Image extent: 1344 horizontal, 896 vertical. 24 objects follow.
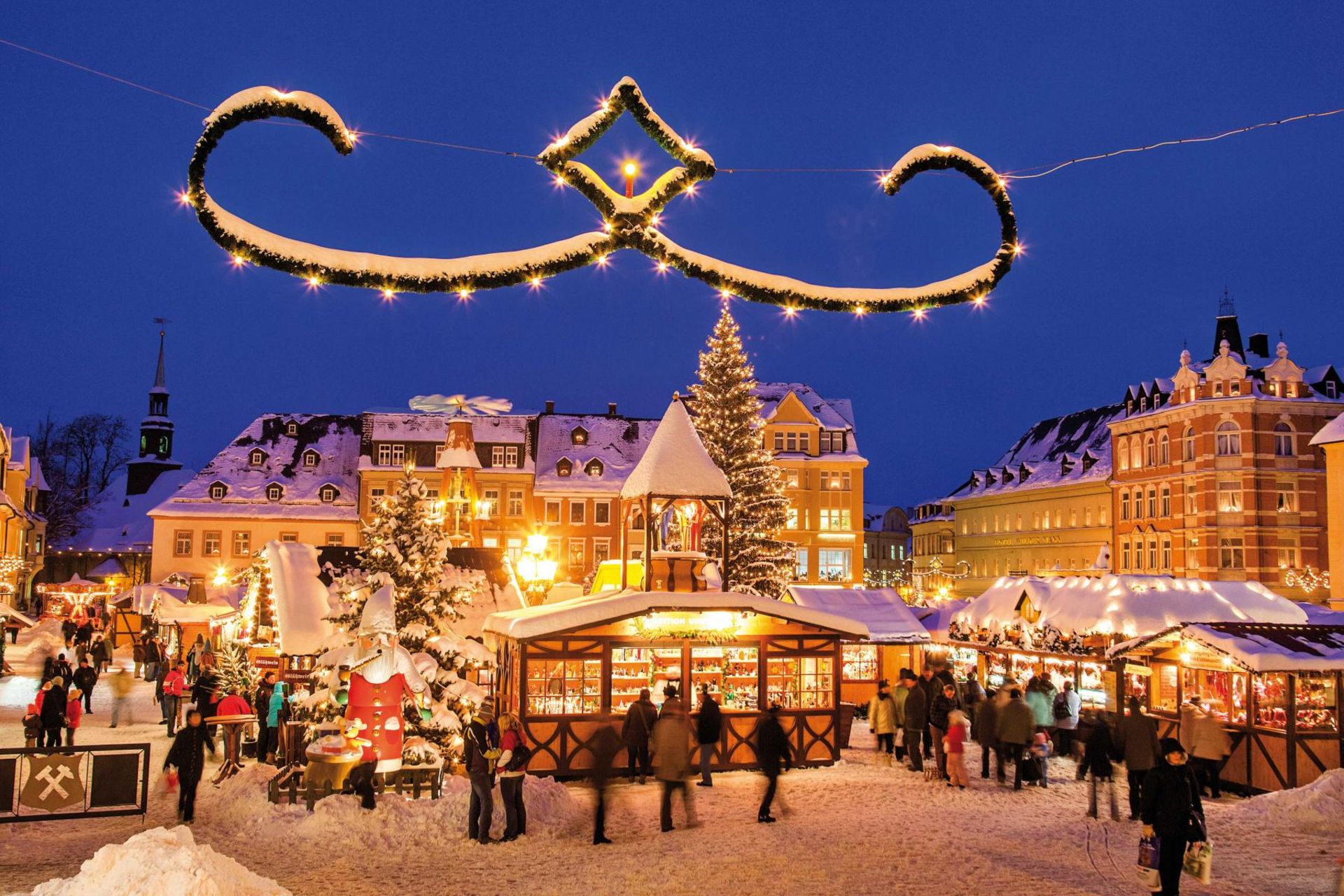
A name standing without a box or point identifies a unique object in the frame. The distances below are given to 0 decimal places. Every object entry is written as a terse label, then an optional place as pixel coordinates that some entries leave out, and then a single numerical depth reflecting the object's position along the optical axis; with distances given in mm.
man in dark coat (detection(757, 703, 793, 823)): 12922
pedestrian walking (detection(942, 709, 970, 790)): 15453
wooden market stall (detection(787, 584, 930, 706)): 26703
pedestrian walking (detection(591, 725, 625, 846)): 11484
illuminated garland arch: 4215
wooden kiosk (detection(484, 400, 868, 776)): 16812
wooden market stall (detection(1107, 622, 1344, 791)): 15320
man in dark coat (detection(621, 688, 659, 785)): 14414
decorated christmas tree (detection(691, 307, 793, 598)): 30531
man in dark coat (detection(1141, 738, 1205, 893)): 8945
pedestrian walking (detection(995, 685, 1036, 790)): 15531
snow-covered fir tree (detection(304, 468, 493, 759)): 15570
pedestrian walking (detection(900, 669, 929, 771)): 17203
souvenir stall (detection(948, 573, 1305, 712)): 19953
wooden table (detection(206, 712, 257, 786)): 15242
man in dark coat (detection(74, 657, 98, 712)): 21203
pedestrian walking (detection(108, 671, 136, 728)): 20531
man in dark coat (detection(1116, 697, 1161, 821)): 12680
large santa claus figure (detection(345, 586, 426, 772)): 13445
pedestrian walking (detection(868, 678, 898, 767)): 18688
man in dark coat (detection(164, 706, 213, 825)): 12242
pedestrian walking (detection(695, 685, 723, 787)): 15156
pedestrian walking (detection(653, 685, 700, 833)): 11930
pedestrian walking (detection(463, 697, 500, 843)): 11625
